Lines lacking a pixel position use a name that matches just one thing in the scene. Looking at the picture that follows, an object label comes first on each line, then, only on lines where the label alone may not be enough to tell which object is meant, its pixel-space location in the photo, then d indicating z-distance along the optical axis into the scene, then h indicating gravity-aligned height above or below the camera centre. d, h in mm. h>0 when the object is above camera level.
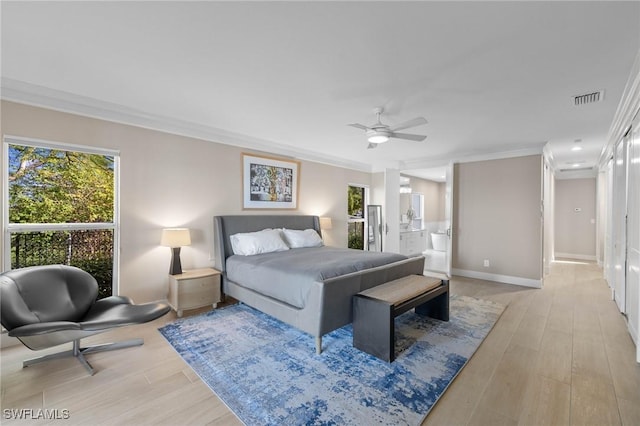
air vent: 2870 +1224
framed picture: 4699 +537
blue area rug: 1901 -1307
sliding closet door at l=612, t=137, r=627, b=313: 3397 -104
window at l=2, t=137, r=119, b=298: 2824 +42
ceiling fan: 3246 +926
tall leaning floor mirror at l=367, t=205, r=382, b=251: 7262 -321
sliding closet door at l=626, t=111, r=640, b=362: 2748 -202
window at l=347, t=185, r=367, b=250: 6891 -38
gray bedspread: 2818 -607
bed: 2656 -696
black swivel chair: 2119 -859
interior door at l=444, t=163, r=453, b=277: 5695 +4
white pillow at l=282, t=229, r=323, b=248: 4703 -434
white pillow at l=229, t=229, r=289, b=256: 4066 -445
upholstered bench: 2488 -890
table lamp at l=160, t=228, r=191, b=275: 3528 -367
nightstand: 3480 -984
